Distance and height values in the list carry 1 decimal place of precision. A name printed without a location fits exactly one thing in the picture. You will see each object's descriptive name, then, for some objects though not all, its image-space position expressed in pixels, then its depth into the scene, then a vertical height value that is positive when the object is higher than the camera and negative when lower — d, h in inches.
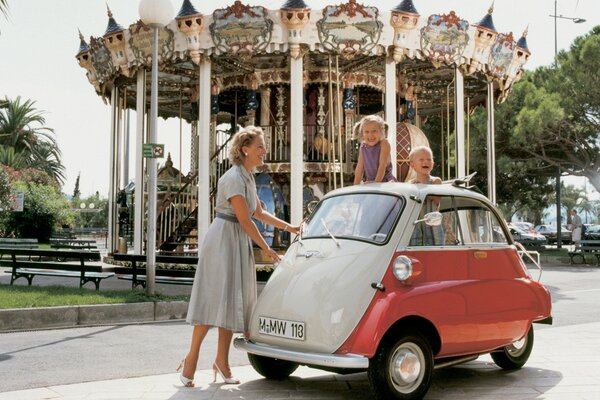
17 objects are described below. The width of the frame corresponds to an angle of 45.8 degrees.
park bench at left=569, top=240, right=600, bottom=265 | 1001.5 -33.6
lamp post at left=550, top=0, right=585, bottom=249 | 1322.6 +50.1
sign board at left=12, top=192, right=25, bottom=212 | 1216.2 +49.0
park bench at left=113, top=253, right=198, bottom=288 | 501.0 -30.3
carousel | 616.4 +157.4
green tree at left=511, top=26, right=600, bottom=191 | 1223.5 +199.5
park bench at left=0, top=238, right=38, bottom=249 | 943.0 -19.4
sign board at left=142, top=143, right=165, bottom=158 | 461.7 +51.3
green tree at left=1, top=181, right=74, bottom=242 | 1480.1 +29.4
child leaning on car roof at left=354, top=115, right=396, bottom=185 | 259.1 +29.0
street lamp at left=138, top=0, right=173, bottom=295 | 447.5 +103.5
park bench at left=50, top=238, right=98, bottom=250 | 1007.6 -23.1
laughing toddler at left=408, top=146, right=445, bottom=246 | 223.1 +7.5
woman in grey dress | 230.8 -14.8
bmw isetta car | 203.9 -19.4
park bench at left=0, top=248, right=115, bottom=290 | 495.2 -27.3
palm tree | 2672.2 +367.3
